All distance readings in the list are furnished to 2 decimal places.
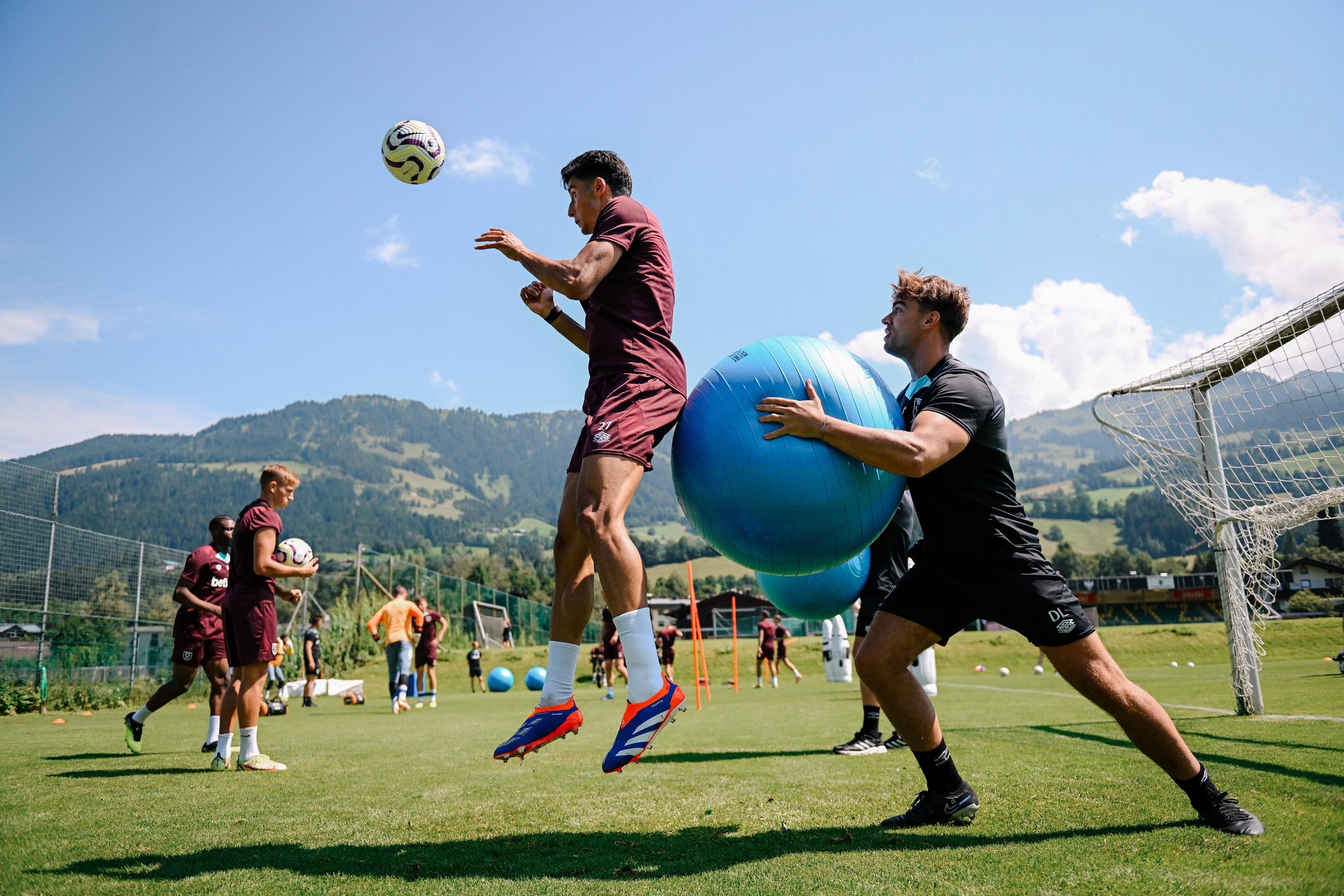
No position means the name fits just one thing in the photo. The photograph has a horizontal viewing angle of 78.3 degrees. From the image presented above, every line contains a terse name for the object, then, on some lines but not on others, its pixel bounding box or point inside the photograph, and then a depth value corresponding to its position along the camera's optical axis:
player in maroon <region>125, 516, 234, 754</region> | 8.78
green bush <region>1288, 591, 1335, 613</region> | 68.81
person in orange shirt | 17.56
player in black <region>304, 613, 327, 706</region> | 20.30
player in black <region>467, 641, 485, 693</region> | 24.97
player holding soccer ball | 6.85
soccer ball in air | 5.36
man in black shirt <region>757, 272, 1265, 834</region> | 3.61
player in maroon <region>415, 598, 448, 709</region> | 20.19
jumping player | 3.65
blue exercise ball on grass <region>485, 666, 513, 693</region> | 26.64
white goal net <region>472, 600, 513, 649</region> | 40.91
